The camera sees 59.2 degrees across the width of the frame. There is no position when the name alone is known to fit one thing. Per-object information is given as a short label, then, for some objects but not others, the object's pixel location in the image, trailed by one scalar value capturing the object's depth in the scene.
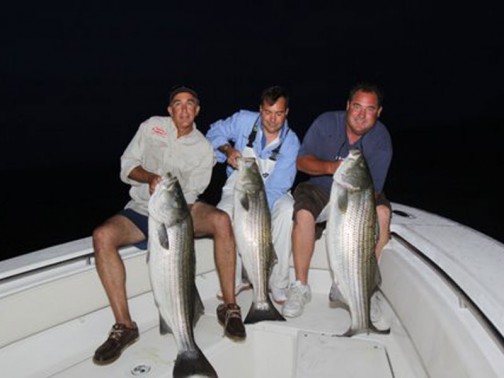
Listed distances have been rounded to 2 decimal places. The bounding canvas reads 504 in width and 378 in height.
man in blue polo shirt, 4.23
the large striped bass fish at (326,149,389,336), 3.54
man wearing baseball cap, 3.68
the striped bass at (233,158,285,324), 3.90
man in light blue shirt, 4.45
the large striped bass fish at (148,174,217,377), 3.21
